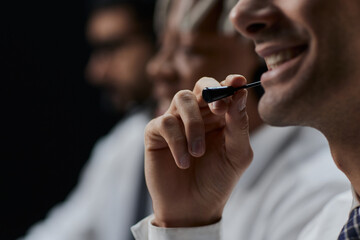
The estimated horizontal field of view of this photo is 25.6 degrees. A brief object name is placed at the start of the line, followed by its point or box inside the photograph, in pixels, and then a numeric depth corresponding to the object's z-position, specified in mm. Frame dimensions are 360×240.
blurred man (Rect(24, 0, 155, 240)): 1361
